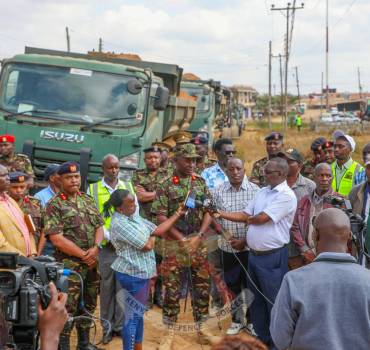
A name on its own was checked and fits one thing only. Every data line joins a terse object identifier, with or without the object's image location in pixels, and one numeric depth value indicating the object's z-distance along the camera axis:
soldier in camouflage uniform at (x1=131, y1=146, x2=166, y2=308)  7.56
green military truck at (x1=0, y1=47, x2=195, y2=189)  9.19
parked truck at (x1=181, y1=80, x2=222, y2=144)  17.34
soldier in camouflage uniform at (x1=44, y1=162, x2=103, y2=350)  5.64
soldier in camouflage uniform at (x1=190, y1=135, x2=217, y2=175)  8.96
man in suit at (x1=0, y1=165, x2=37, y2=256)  5.25
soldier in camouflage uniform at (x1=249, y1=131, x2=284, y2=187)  7.62
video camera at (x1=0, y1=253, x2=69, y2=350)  2.70
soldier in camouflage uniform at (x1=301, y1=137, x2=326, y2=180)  8.18
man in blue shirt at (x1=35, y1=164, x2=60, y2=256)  6.89
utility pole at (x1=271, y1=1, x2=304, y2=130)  37.84
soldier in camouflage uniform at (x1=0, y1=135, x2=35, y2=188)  7.95
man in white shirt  5.88
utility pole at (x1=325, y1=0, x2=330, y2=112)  50.97
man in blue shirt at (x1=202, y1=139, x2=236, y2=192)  7.52
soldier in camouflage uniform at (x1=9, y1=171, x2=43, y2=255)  6.06
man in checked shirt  6.51
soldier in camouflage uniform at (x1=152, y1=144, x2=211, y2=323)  6.21
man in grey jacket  3.18
